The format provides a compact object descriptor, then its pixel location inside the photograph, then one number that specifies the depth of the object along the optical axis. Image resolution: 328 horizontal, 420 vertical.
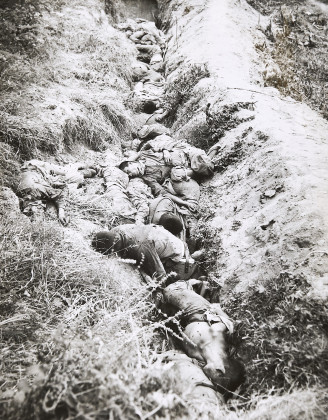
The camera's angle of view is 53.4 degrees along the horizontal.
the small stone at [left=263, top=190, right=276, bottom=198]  3.37
